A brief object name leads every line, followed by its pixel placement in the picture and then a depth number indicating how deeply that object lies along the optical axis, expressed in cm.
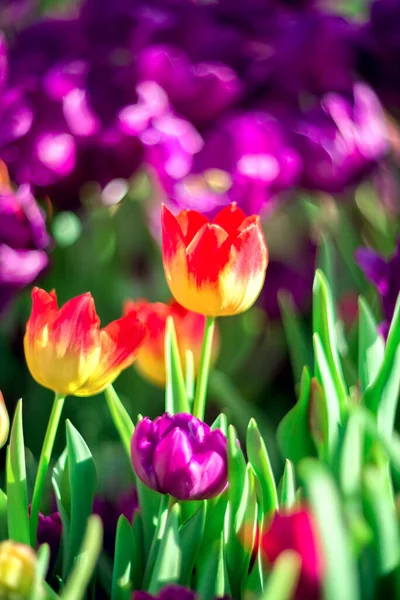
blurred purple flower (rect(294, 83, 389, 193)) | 139
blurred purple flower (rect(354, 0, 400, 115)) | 145
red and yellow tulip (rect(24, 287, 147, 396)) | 104
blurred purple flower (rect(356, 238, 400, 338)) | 118
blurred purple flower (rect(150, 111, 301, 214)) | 133
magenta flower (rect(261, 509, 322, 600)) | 96
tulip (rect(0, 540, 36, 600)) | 97
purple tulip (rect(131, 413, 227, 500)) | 102
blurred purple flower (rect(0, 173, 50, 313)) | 128
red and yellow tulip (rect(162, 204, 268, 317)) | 105
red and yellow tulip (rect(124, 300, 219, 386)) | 116
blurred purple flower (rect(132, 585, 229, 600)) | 98
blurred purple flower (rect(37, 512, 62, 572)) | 107
